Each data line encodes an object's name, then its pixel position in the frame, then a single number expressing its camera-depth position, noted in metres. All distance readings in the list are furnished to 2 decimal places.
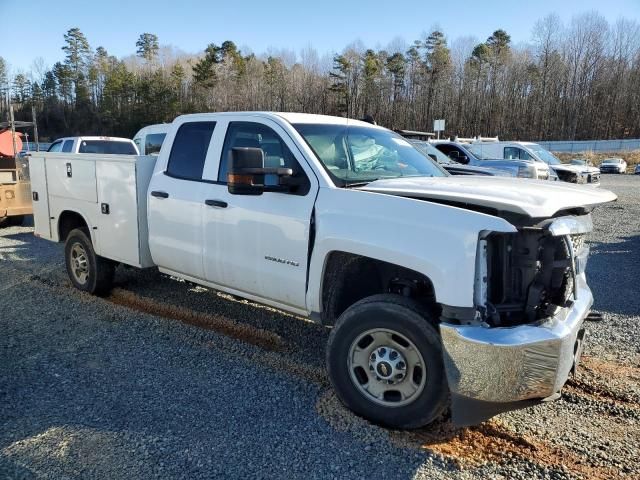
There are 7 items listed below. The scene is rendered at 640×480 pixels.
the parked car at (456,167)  11.63
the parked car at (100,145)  13.08
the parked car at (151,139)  13.47
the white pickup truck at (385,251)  2.93
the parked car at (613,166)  37.44
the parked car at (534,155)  18.50
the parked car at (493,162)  14.35
